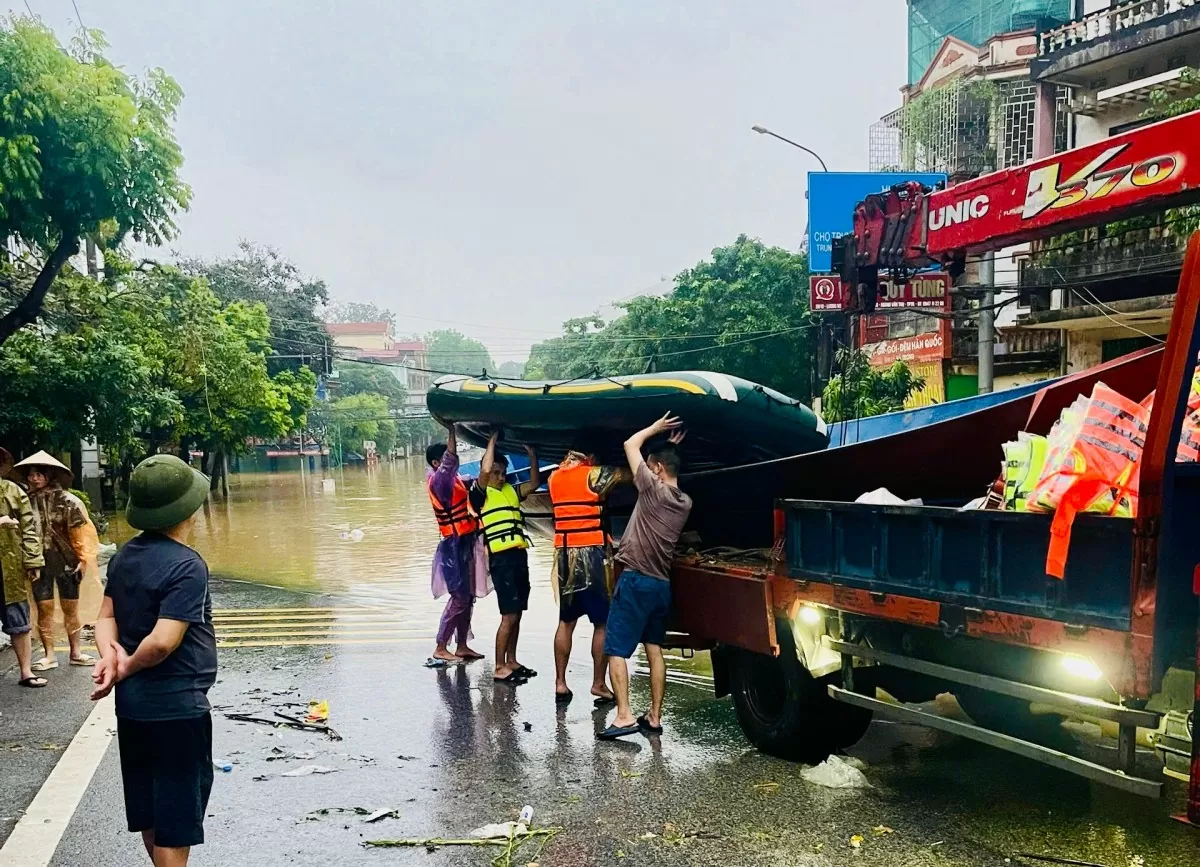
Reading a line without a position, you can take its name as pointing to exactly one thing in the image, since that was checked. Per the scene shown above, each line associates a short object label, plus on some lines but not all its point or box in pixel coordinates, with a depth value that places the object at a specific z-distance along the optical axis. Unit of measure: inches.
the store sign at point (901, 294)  659.1
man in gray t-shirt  226.1
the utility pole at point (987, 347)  583.5
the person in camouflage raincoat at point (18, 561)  272.8
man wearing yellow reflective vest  277.9
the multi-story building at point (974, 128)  874.8
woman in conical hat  295.4
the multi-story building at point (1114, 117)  655.1
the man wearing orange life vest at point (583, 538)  254.1
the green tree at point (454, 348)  6161.4
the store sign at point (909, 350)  925.4
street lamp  848.3
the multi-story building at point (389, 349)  4687.5
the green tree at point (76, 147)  455.5
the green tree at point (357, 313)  6245.1
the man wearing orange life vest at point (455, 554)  304.3
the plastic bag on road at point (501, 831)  168.9
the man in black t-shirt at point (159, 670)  124.5
